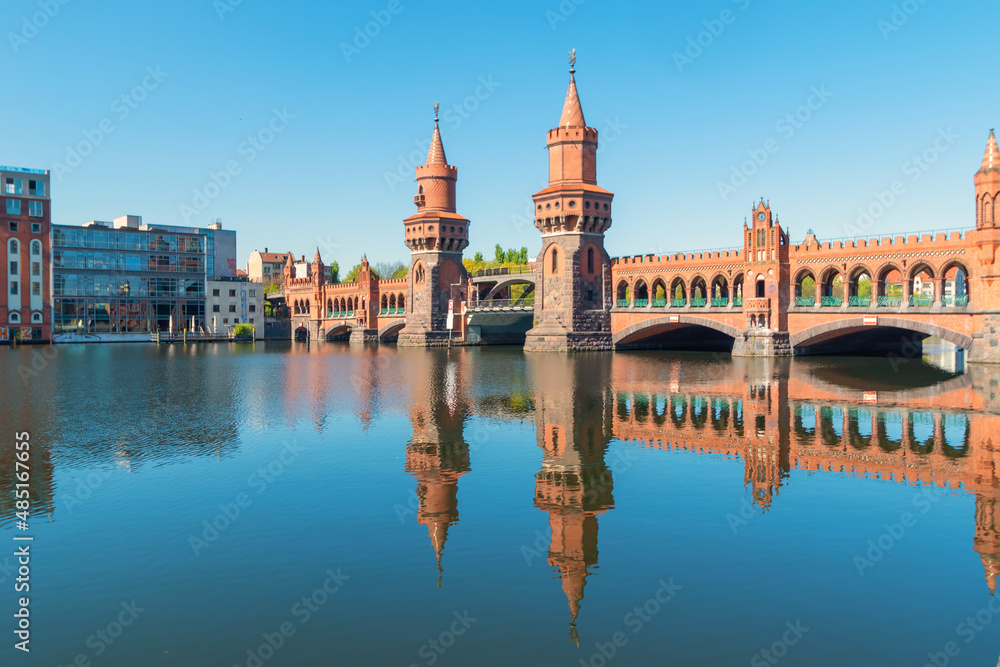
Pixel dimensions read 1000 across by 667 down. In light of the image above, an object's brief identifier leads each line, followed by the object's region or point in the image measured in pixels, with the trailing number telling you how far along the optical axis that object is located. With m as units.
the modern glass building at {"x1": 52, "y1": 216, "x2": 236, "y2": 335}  113.31
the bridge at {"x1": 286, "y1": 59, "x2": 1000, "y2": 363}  55.12
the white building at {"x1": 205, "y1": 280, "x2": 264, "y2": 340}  126.81
